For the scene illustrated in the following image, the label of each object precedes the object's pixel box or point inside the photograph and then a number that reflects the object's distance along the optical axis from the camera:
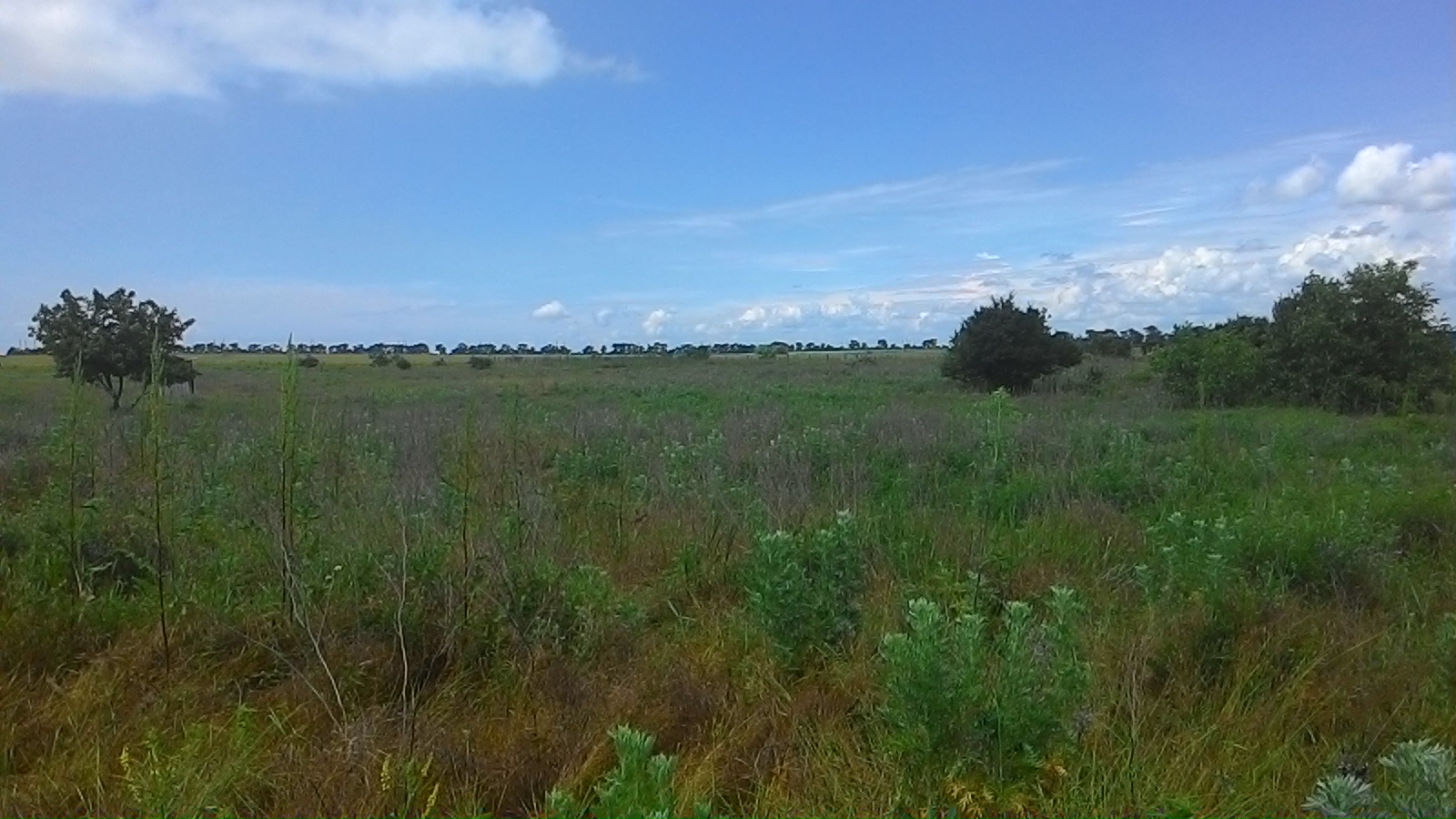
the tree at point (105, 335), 19.22
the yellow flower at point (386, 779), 2.87
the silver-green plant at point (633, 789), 2.50
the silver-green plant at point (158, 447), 4.00
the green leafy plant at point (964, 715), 2.79
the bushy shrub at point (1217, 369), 19.44
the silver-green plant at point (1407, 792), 2.00
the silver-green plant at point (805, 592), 3.92
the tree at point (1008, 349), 25.00
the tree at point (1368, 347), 18.12
